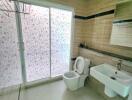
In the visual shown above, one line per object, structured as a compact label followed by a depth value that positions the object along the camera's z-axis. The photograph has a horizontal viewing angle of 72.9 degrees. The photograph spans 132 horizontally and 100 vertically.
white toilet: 2.10
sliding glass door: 2.09
